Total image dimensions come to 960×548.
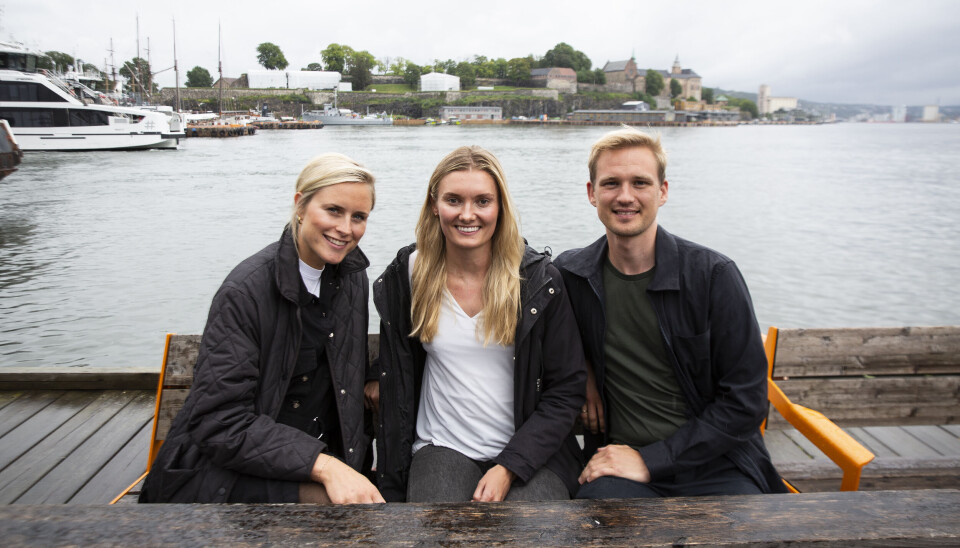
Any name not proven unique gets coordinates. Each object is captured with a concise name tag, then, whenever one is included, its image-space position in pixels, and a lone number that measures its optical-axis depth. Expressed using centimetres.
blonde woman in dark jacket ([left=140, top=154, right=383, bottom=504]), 174
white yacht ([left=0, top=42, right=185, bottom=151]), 3120
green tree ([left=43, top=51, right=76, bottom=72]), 6765
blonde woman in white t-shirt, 199
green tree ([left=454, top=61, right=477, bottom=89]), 10912
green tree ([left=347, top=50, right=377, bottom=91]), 10394
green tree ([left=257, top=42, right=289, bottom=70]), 10162
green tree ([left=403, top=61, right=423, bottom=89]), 10694
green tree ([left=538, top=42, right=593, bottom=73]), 11431
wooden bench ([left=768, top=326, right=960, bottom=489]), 248
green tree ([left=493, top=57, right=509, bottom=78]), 11381
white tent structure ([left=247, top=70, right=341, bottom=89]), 9288
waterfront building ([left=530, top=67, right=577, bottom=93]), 10650
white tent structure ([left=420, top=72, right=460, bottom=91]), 10125
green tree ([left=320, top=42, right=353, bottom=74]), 10612
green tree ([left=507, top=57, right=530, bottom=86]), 11087
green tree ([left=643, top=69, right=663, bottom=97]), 11575
